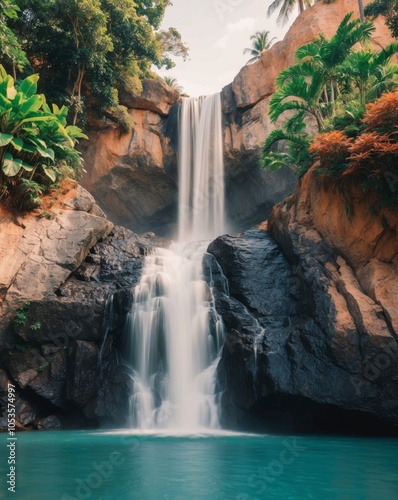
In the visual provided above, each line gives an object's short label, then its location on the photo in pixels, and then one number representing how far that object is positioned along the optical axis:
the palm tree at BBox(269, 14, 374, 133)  11.07
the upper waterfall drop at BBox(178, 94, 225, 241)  19.50
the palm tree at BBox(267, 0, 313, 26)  26.64
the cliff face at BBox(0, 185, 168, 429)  9.69
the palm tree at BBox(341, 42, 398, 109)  10.08
